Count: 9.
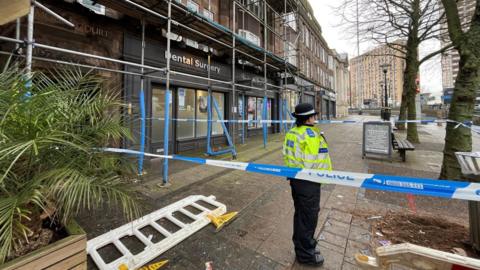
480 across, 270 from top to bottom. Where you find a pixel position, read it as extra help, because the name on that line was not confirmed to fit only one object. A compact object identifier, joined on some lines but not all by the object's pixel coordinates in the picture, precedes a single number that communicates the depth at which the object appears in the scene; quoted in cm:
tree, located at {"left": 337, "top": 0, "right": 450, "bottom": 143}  873
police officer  211
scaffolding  440
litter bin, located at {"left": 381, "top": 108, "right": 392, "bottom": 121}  942
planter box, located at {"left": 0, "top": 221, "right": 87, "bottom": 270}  127
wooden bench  618
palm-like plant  127
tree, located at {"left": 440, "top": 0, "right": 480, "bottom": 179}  386
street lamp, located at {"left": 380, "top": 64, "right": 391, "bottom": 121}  942
